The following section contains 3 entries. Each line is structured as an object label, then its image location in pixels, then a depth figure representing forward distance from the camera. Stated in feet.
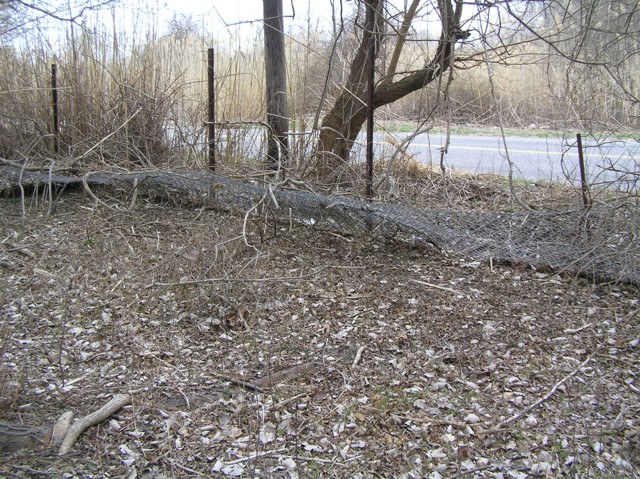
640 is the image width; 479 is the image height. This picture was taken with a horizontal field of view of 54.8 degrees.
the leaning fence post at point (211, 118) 15.52
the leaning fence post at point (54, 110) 17.74
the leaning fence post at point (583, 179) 12.04
